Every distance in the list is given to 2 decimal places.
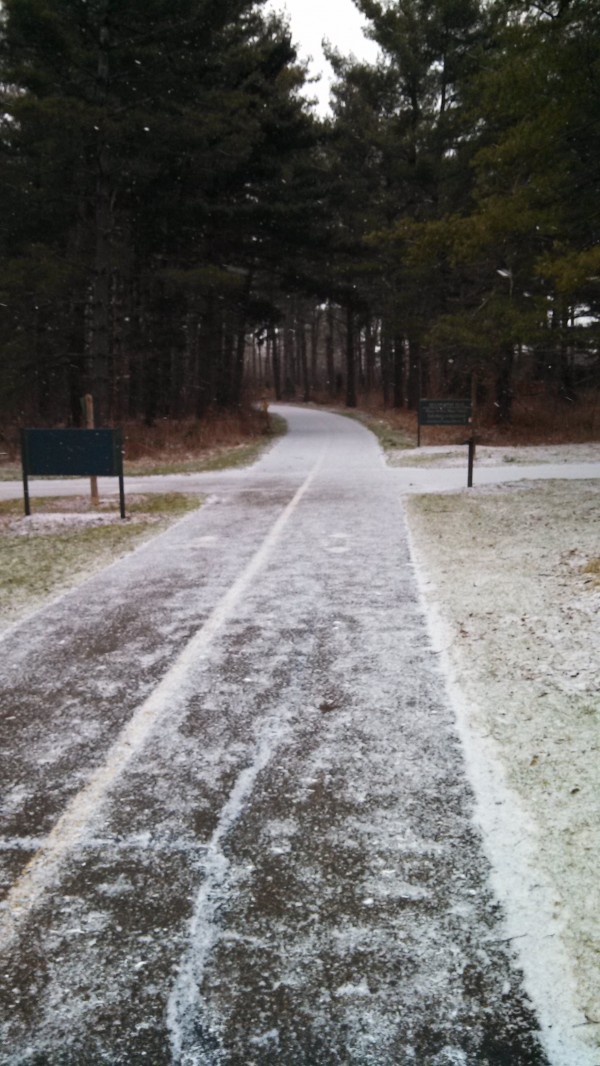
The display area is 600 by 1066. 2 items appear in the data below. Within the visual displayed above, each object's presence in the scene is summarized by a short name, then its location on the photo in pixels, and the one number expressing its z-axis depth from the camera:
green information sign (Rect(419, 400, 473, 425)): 17.50
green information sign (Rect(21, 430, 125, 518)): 11.44
